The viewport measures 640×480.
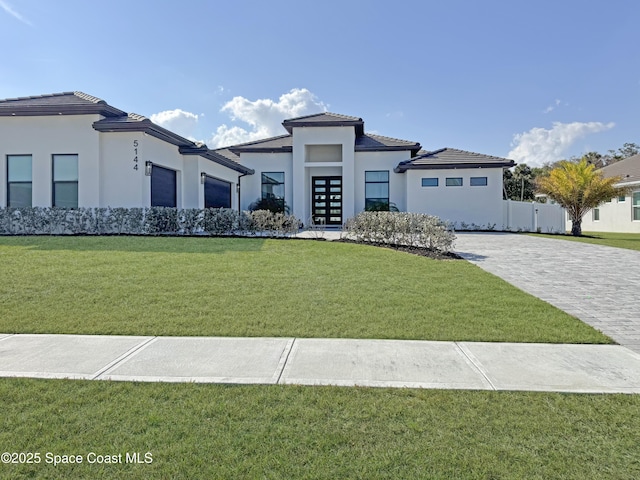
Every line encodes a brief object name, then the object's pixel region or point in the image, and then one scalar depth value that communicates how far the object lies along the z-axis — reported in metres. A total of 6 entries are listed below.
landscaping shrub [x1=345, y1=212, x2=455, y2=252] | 11.01
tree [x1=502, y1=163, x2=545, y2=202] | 39.47
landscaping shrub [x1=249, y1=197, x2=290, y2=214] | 22.73
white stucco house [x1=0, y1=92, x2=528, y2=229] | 14.55
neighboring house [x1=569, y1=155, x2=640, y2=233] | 26.08
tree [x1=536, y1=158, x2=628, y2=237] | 20.75
